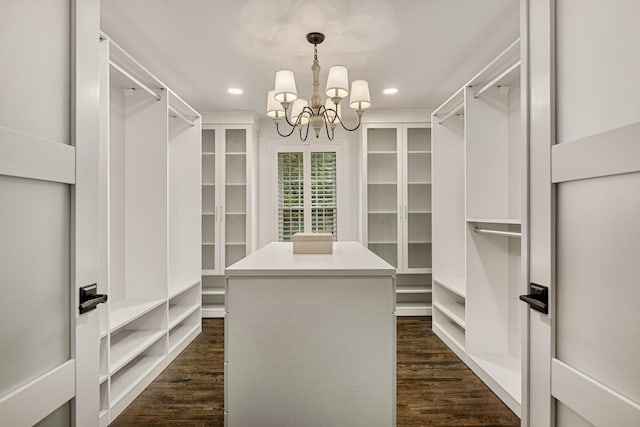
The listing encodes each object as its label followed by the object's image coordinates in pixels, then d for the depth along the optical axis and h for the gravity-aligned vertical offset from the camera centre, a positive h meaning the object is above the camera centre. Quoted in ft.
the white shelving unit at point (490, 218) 9.55 -0.16
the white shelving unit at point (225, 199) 15.23 +0.56
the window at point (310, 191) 16.49 +0.97
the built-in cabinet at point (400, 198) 15.31 +0.62
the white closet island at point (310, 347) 5.44 -1.92
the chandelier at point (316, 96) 8.26 +2.74
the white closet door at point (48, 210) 2.75 +0.02
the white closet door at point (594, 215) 2.71 -0.01
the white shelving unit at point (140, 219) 9.16 -0.16
